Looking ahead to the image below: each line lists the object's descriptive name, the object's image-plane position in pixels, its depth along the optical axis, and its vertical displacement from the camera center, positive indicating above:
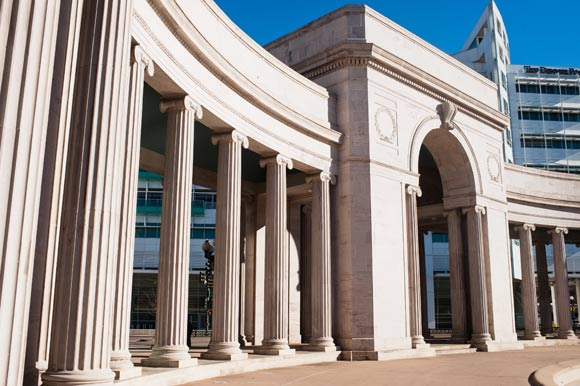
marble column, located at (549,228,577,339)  49.66 +1.51
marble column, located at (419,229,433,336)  50.78 +1.02
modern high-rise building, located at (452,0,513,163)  109.19 +49.25
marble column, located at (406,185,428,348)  33.88 +1.77
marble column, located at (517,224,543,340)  46.88 +0.55
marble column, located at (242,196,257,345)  37.78 +1.83
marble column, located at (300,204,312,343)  42.47 +1.47
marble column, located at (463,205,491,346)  39.41 +1.86
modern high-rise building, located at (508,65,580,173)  113.06 +37.10
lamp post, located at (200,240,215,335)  32.00 +2.61
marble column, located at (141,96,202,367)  20.86 +2.31
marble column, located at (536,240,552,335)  56.53 +0.66
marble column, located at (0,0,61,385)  9.69 +2.52
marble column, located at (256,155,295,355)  28.55 +2.10
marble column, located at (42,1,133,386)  13.34 +2.29
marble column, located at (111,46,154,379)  16.83 +2.33
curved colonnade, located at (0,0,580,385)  13.21 +5.01
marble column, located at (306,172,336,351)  31.00 +2.02
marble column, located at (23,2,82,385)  12.56 +2.73
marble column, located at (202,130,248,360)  24.67 +2.26
